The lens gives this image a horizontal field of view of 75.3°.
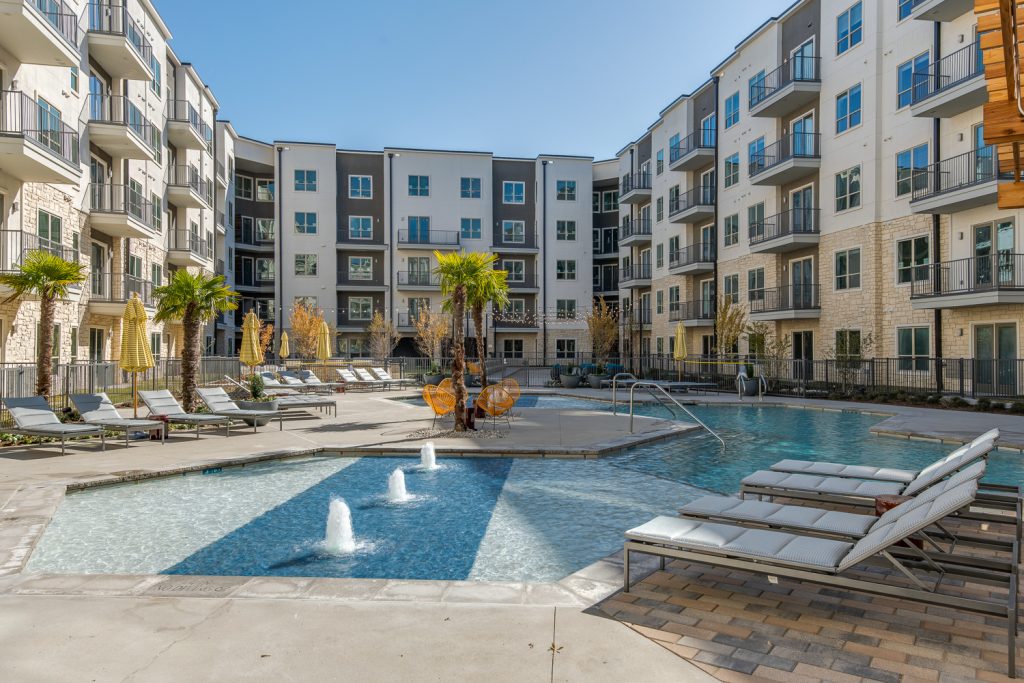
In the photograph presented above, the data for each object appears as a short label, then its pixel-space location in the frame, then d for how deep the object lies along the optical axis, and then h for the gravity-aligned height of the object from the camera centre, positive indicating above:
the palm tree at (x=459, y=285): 13.66 +1.51
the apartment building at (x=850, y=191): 21.44 +6.43
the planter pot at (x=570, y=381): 29.72 -1.59
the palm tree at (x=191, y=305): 15.98 +1.03
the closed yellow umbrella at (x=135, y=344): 14.09 +0.06
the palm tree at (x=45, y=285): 14.27 +1.38
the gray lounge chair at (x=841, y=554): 3.77 -1.33
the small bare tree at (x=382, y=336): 45.00 +0.69
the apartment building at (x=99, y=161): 18.69 +7.02
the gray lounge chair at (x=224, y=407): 14.09 -1.33
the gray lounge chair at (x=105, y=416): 12.23 -1.36
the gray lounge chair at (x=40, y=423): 11.44 -1.37
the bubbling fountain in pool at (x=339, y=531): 6.17 -1.75
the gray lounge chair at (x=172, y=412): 13.33 -1.37
